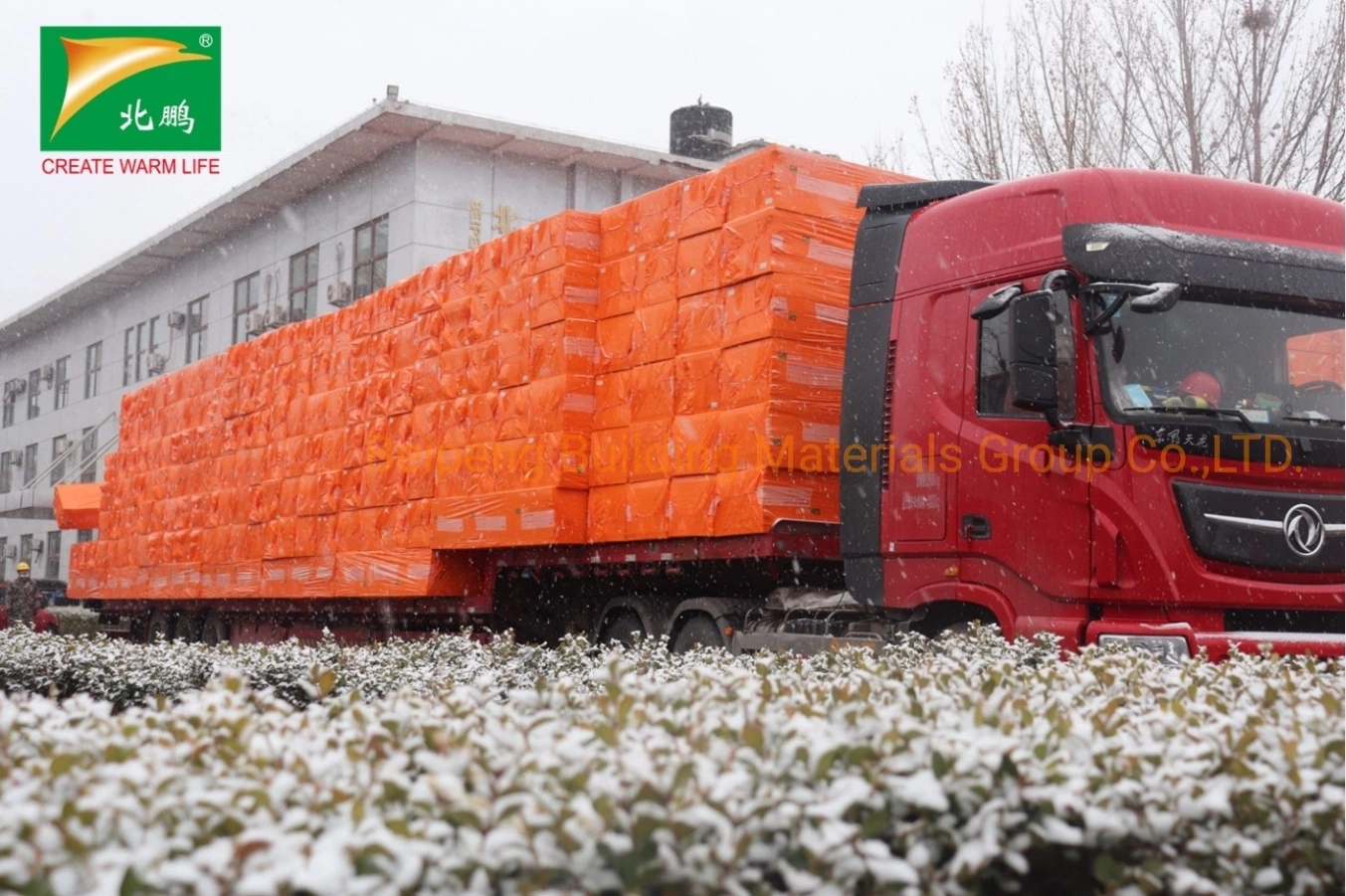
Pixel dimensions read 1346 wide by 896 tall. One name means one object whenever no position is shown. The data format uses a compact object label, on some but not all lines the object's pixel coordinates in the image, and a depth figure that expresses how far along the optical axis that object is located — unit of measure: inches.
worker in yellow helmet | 900.6
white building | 1037.2
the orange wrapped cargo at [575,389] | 340.5
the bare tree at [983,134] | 784.9
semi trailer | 278.8
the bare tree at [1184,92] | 713.0
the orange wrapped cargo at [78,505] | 906.7
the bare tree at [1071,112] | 746.8
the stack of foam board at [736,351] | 336.5
